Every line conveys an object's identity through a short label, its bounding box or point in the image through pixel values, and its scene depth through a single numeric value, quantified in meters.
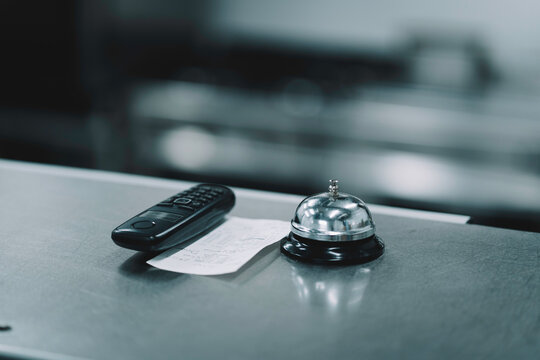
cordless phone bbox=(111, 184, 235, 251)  0.97
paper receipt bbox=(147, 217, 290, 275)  0.96
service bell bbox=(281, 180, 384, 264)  0.97
